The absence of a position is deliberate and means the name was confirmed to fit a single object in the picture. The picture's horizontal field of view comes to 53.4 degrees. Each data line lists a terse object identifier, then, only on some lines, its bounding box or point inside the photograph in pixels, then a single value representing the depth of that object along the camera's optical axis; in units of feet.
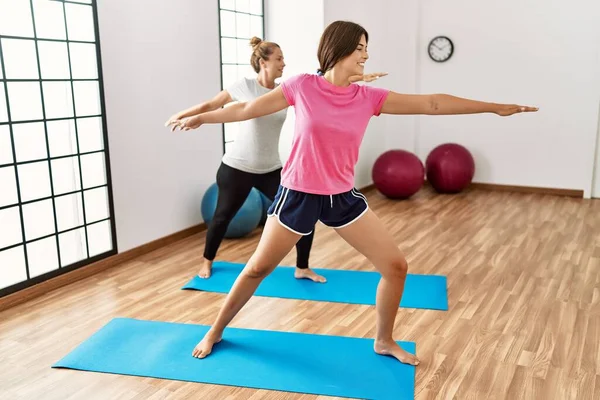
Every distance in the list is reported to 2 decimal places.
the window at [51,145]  10.85
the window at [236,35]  16.87
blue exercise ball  14.82
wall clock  21.97
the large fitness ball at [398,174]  19.77
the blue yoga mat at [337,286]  11.03
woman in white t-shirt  11.05
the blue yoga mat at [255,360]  7.90
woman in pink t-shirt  7.41
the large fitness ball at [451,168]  20.72
